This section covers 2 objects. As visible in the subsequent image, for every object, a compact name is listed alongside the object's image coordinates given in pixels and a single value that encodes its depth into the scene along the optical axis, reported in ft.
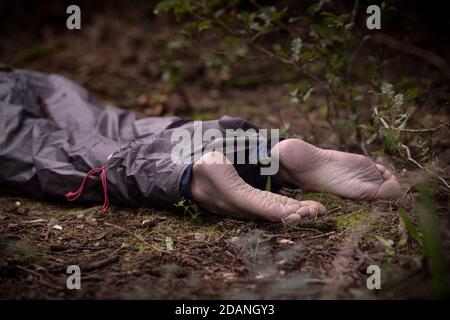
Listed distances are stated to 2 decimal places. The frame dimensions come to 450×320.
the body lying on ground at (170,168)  5.22
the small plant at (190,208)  5.39
